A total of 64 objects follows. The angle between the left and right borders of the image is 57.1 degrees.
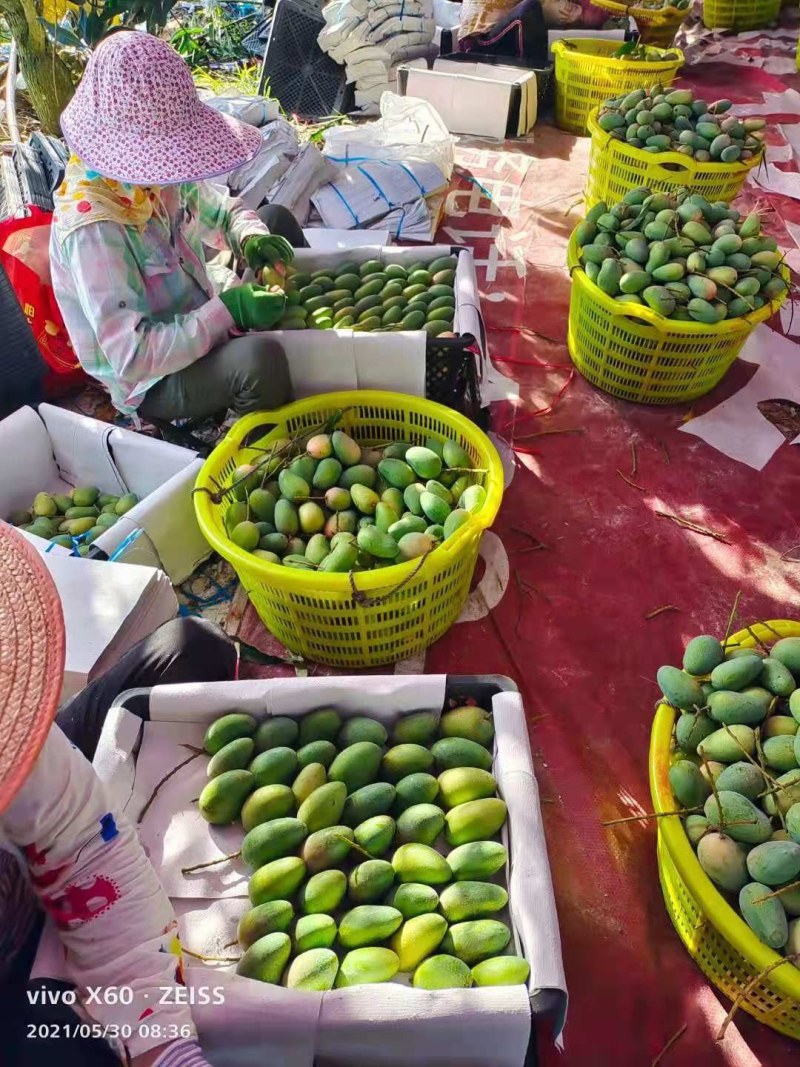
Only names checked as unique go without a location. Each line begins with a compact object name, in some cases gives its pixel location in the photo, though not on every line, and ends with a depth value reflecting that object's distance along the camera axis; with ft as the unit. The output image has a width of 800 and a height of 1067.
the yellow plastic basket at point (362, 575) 6.06
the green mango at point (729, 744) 5.01
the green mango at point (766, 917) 4.31
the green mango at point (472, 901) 4.55
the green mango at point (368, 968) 4.25
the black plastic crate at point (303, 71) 16.98
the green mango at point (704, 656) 5.57
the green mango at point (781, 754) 4.91
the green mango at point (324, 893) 4.61
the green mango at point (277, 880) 4.68
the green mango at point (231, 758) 5.23
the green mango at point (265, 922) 4.53
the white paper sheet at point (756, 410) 9.70
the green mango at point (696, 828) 4.81
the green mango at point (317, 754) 5.21
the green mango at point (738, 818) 4.63
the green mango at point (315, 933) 4.46
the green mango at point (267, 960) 4.32
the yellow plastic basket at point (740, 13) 21.95
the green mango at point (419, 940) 4.40
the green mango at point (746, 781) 4.85
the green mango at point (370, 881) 4.65
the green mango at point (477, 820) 4.84
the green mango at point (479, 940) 4.37
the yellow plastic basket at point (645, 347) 8.89
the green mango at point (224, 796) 5.08
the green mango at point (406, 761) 5.22
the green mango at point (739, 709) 5.11
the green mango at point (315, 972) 4.23
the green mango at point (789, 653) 5.34
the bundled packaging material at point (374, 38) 16.57
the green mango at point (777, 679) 5.25
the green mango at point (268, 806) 5.03
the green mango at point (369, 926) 4.46
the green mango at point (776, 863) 4.38
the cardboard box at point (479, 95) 16.21
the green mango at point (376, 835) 4.82
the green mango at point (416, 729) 5.37
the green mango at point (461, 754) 5.20
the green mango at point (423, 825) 4.89
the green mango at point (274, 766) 5.16
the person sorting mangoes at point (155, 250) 6.63
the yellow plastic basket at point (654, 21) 18.22
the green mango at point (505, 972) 4.11
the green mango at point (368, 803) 5.00
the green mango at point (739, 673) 5.29
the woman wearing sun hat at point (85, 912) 3.33
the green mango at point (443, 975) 4.18
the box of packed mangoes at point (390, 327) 8.32
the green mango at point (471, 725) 5.33
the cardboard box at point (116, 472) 7.32
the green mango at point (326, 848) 4.74
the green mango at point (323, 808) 4.92
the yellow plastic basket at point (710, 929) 4.40
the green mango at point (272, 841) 4.82
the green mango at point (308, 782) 5.09
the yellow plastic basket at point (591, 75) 15.70
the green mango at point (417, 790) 5.07
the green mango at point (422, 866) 4.70
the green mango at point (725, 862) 4.58
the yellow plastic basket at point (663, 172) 11.50
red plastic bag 9.22
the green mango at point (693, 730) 5.26
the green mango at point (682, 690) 5.39
